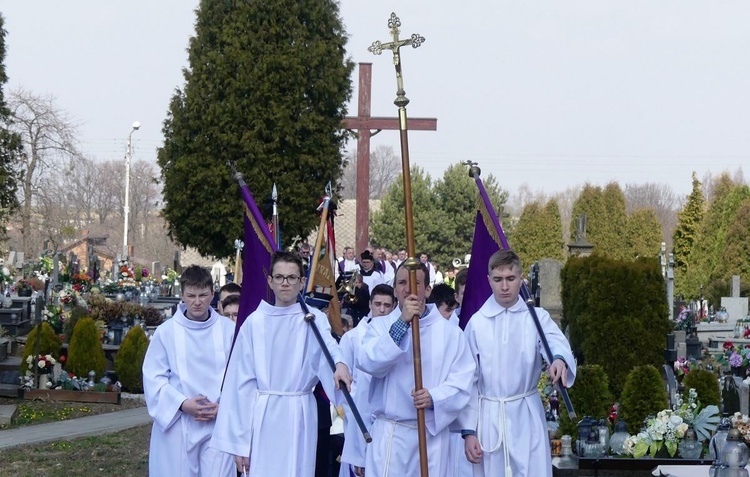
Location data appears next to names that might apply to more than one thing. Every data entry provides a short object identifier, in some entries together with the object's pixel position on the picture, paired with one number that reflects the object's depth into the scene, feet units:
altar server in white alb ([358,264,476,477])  22.80
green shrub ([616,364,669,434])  38.47
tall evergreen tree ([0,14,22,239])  84.84
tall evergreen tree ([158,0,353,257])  108.06
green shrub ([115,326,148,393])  58.13
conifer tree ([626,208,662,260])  173.27
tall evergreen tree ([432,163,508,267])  185.06
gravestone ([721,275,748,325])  87.67
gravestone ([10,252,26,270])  96.53
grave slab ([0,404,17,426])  48.62
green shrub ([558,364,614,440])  39.45
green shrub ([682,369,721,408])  37.50
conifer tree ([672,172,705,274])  151.64
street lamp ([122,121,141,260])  154.31
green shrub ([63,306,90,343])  62.08
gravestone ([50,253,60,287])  79.82
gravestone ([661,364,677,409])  44.47
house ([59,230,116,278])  182.91
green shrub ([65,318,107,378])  57.36
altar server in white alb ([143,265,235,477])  26.04
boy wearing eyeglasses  24.59
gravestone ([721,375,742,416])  46.37
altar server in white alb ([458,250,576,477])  23.52
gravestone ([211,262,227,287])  120.45
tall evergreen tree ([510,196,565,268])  175.01
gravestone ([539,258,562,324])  82.74
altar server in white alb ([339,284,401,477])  25.38
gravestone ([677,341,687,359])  62.10
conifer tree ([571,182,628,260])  171.73
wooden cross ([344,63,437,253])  95.40
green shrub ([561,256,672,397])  52.11
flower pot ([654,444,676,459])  34.55
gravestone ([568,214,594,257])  92.89
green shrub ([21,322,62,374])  56.30
